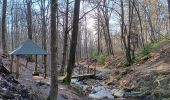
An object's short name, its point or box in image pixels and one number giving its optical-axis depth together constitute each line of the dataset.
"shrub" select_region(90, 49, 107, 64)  20.88
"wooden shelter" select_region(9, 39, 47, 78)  7.65
